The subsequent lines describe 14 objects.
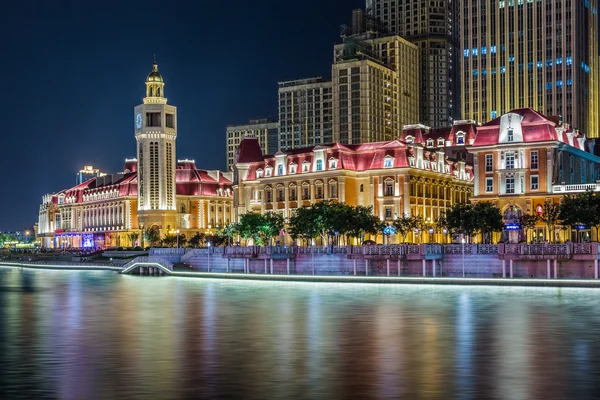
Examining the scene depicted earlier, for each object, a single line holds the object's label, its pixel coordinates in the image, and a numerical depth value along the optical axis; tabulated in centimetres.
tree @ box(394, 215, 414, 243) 11688
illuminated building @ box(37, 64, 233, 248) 17800
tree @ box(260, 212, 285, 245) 12288
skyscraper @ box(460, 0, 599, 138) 18050
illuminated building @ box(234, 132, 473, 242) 12481
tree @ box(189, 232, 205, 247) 16706
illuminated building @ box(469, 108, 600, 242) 10231
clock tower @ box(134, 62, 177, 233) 17788
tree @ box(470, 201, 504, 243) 9469
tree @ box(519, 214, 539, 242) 9800
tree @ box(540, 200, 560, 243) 9444
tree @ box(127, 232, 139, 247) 19038
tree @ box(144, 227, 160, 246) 17361
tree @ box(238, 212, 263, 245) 12331
